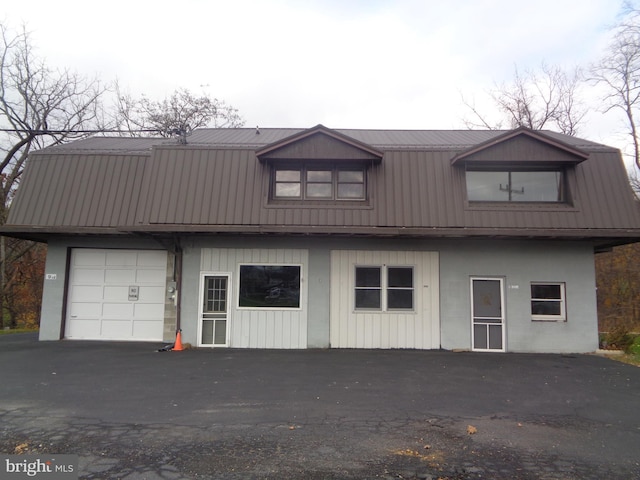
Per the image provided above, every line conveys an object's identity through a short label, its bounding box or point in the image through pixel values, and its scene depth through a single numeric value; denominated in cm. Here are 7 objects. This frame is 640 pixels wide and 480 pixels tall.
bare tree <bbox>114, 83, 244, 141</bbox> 2505
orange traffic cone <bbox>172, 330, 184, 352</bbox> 1045
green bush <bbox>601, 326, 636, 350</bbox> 1103
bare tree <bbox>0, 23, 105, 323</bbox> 2014
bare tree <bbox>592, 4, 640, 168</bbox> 1801
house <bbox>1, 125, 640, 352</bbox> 1070
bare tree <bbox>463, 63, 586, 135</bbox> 2433
